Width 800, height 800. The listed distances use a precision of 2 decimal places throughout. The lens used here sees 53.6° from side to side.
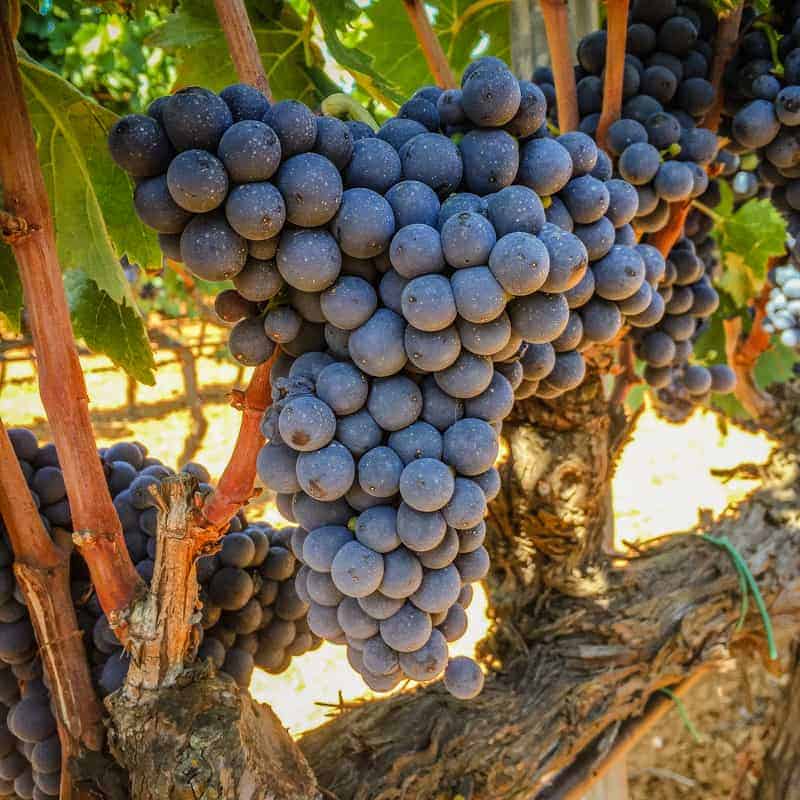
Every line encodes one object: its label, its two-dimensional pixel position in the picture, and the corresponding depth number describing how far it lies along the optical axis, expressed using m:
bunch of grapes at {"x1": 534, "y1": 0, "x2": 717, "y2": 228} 0.31
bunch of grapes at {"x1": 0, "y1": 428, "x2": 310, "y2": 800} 0.29
